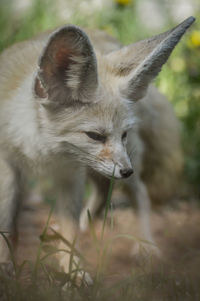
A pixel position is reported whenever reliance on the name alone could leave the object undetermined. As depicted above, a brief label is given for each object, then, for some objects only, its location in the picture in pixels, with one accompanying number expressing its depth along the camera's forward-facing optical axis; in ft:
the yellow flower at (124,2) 34.86
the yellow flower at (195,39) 33.63
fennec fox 17.26
